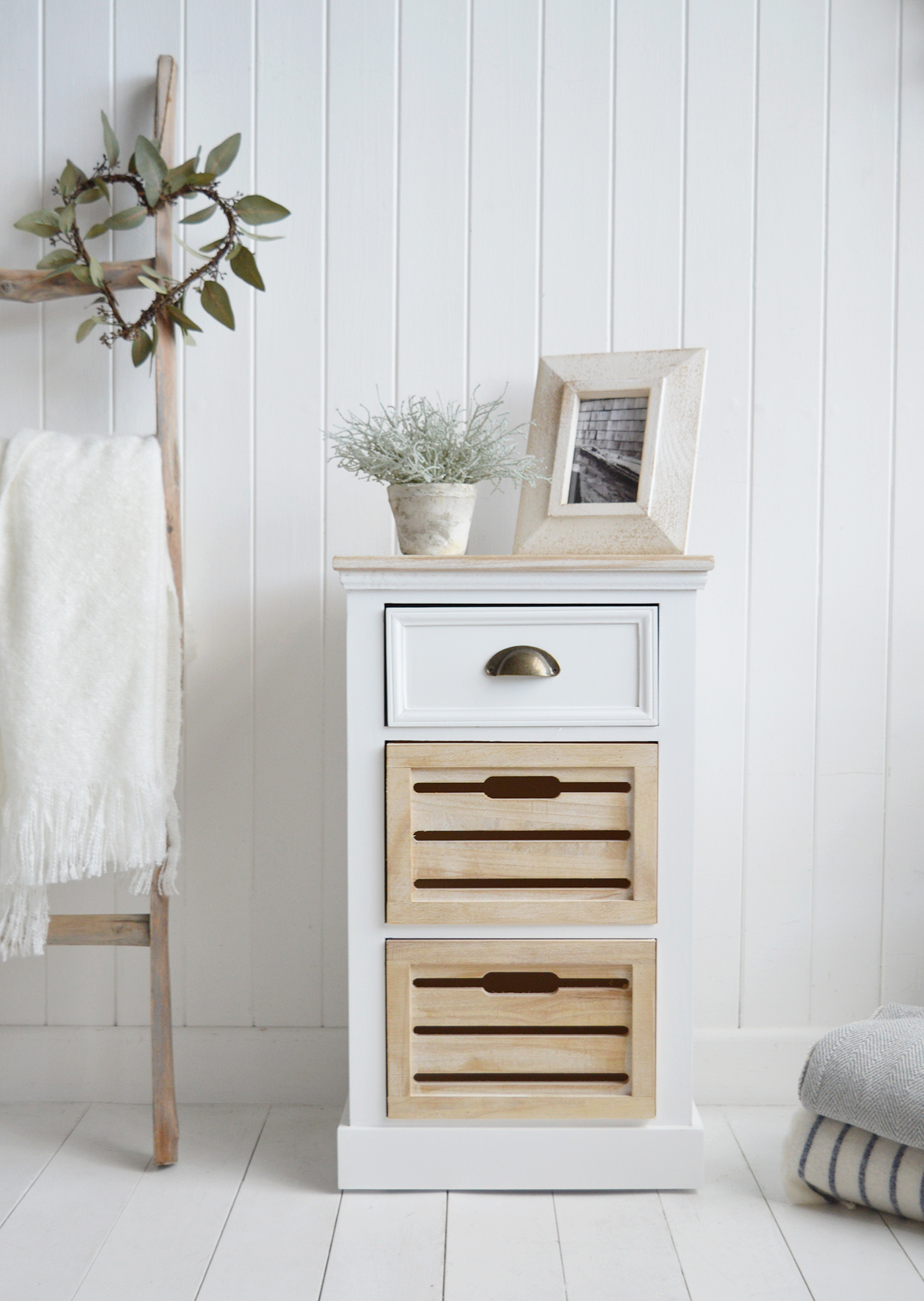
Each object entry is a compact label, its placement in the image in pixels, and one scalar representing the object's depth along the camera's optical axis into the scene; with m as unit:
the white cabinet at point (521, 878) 1.25
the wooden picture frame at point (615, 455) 1.44
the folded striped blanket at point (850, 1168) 1.16
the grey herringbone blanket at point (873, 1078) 1.14
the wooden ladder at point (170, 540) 1.37
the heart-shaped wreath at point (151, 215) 1.40
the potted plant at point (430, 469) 1.29
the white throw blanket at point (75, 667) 1.29
